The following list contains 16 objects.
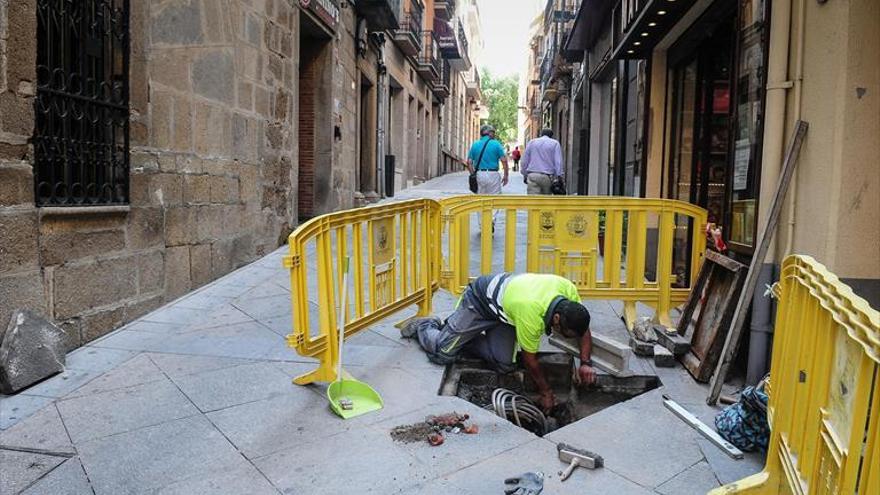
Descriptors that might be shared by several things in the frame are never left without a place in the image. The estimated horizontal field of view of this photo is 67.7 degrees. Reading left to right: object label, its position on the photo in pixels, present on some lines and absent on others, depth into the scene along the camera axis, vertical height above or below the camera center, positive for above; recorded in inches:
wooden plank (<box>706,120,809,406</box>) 155.4 -16.3
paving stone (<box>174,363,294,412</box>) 152.6 -47.2
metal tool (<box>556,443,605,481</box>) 123.3 -49.2
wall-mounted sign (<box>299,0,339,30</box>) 373.1 +111.0
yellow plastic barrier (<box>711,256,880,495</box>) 65.2 -22.7
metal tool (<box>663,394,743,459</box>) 130.5 -49.1
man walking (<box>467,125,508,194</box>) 381.1 +20.9
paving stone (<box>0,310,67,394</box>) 153.4 -39.5
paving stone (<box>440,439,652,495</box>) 116.2 -51.1
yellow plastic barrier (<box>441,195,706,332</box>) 213.3 -14.3
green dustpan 147.8 -47.0
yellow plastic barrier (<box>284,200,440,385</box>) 144.6 -20.6
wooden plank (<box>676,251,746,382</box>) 171.5 -32.0
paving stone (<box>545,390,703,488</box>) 125.1 -50.6
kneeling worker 162.2 -33.4
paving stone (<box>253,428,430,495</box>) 116.3 -50.9
